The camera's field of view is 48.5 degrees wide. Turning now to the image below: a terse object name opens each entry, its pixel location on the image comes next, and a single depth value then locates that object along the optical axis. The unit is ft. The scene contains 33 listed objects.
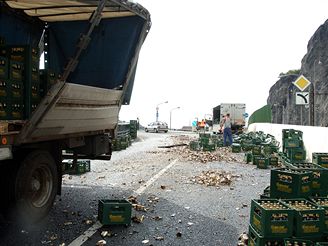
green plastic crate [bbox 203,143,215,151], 60.13
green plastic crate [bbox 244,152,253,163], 47.37
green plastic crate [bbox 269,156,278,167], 44.14
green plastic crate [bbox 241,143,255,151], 60.63
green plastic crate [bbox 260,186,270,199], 18.81
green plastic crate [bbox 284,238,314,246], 13.44
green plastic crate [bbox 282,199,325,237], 14.37
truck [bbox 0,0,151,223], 16.69
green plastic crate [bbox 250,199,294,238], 14.14
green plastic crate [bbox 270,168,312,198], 17.69
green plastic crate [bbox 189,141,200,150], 61.41
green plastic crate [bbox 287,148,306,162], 46.11
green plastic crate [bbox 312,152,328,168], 33.81
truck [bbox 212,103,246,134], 120.98
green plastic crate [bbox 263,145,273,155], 52.41
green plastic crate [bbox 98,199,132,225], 18.69
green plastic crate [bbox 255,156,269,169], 42.19
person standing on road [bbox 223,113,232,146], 68.39
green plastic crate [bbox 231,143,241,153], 59.82
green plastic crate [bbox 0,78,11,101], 15.53
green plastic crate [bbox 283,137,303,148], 48.52
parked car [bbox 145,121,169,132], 153.69
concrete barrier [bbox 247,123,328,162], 41.91
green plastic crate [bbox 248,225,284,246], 14.14
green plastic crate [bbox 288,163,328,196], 18.84
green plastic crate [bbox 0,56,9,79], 15.62
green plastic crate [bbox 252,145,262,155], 49.79
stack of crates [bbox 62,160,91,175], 35.24
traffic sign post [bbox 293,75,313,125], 52.08
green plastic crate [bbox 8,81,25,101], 16.06
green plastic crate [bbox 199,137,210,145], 60.39
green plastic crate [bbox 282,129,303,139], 49.65
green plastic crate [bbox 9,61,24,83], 16.18
